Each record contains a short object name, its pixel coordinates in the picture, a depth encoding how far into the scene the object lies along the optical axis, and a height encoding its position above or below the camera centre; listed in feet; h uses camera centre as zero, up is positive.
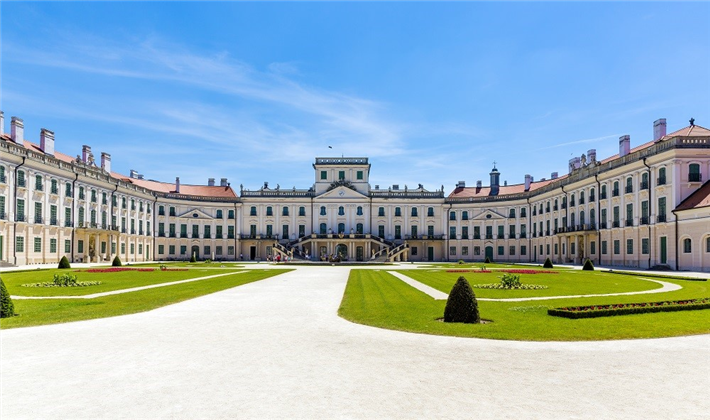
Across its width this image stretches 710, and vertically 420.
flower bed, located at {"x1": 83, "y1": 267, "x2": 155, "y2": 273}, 129.58 -11.59
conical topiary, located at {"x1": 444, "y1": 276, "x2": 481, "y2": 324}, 45.57 -7.25
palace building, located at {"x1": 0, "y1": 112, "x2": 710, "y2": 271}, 152.25 +5.18
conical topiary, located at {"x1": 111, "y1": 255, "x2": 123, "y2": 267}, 167.53 -12.25
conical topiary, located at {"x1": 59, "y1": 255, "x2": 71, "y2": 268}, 141.49 -10.31
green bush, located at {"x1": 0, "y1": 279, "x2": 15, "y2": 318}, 47.34 -7.37
